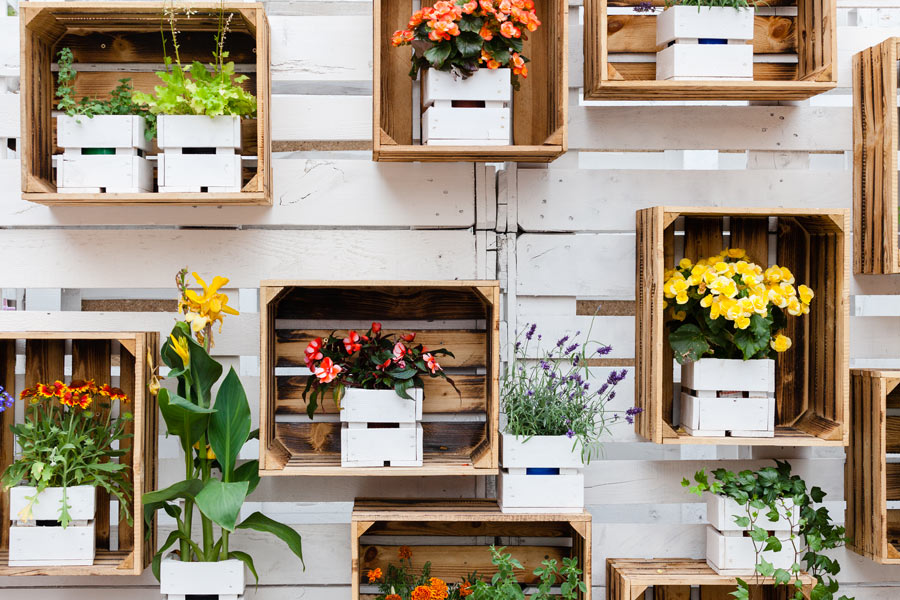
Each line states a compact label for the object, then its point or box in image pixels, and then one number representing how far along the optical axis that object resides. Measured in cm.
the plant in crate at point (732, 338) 206
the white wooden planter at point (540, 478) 206
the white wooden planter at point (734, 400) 210
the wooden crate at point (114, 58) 209
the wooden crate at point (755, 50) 213
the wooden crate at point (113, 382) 205
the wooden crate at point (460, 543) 234
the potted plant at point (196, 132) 208
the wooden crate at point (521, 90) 217
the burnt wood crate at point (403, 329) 228
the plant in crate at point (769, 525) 208
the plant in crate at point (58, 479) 203
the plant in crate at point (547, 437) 206
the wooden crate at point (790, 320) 211
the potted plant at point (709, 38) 213
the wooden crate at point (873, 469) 214
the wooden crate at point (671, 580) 212
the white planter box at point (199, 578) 204
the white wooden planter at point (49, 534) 203
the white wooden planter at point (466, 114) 208
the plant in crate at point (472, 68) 205
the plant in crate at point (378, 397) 204
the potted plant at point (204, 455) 202
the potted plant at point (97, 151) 209
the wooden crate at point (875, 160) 217
